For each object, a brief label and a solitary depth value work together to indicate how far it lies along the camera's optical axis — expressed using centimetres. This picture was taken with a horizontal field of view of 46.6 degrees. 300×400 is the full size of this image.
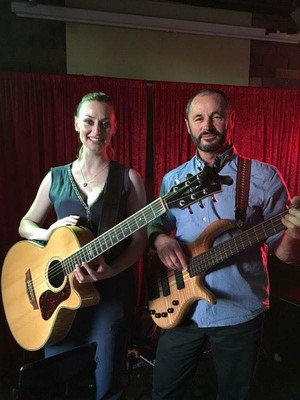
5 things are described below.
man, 155
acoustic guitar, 141
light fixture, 268
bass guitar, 144
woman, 159
